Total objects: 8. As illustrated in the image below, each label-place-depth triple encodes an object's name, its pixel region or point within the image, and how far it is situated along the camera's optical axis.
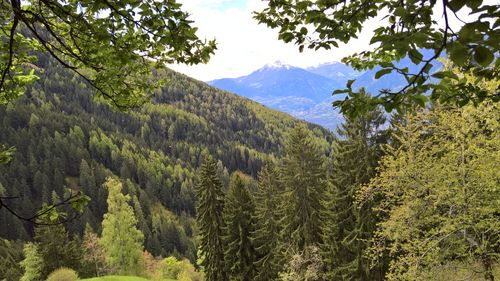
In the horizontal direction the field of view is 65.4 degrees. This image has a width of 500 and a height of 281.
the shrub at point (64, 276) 42.22
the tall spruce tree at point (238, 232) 37.12
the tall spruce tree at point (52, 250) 57.47
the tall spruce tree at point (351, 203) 24.59
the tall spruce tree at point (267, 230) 34.84
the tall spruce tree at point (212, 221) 38.78
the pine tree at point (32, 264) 58.75
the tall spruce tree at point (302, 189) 30.91
